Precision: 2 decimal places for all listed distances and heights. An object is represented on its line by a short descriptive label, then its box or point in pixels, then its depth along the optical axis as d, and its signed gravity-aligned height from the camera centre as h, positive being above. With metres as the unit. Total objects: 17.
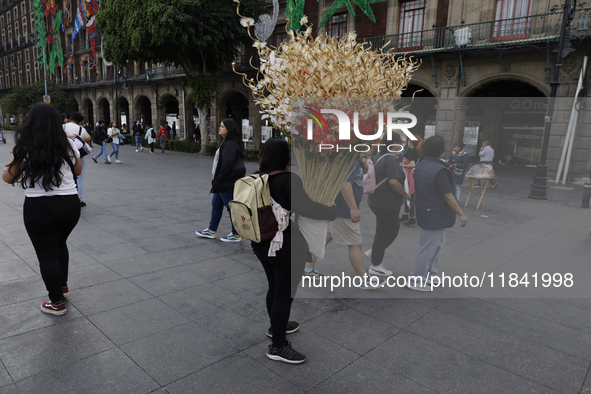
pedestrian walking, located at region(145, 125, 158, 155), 22.03 -0.67
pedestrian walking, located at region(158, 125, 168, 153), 23.28 -0.73
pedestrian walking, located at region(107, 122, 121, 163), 15.40 -0.65
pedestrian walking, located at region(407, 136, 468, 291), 4.14 -0.69
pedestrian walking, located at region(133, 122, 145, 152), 22.51 -0.57
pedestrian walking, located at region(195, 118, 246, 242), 5.55 -0.55
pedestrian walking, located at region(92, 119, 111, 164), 14.41 -0.44
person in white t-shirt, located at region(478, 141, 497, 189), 12.23 -0.46
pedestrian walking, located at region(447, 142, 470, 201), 9.11 -0.57
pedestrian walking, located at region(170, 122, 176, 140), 33.91 -0.59
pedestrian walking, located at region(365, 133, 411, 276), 4.53 -0.77
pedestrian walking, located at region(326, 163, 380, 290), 3.99 -0.99
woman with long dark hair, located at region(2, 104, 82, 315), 3.31 -0.53
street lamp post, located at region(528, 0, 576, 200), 10.62 -0.11
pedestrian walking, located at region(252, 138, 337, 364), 2.88 -0.90
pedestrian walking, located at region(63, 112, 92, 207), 6.89 -0.14
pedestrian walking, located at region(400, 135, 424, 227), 7.54 -0.70
